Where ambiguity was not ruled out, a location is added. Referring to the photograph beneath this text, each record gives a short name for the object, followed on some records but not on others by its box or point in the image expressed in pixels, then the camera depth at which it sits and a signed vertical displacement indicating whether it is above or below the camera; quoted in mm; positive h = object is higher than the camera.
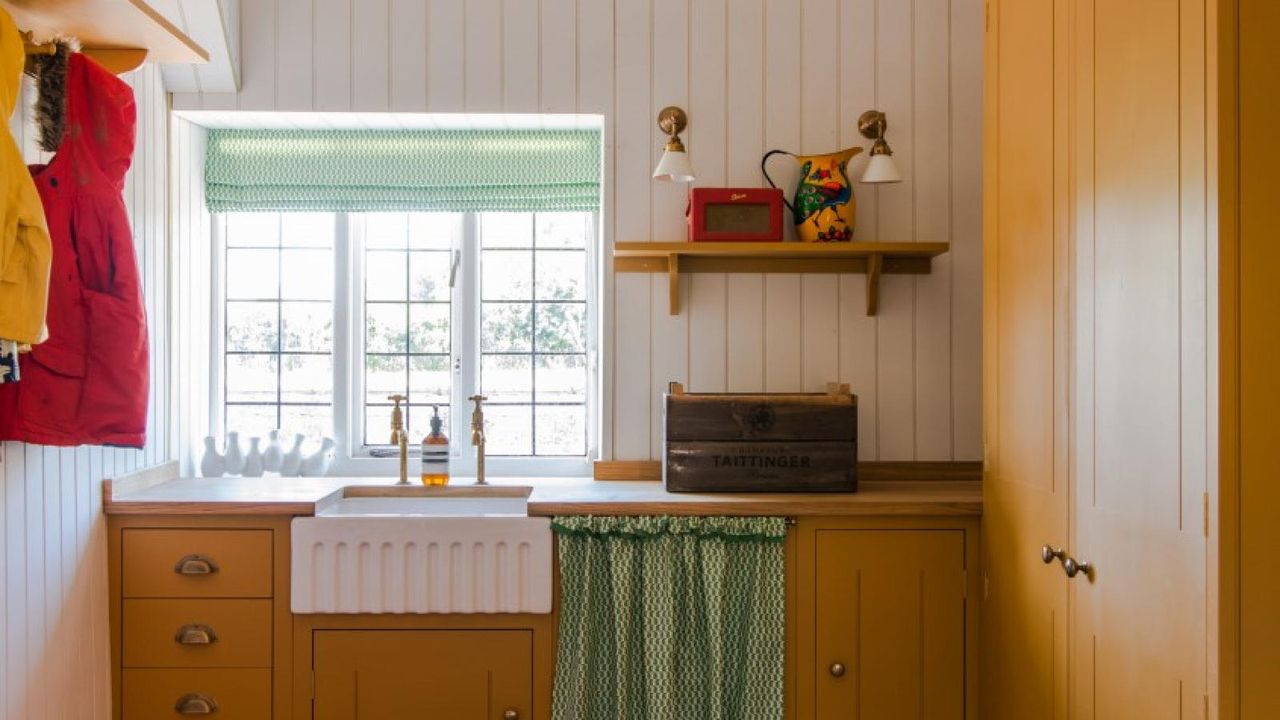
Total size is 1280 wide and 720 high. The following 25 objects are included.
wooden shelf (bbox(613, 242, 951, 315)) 2555 +307
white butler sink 2215 -491
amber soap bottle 2615 -272
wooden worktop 2230 -343
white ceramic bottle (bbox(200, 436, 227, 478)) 2754 -306
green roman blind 2785 +615
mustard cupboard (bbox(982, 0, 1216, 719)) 1346 +16
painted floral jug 2510 +471
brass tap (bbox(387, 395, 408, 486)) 2625 -200
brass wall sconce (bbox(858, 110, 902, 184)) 2447 +593
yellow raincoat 1585 +235
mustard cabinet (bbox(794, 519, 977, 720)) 2236 -667
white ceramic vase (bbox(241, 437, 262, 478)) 2770 -298
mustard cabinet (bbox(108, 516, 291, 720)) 2238 -658
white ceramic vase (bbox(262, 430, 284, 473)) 2783 -281
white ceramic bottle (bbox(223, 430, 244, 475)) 2762 -288
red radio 2482 +423
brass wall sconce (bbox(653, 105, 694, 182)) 2436 +552
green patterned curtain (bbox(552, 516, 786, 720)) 2213 -629
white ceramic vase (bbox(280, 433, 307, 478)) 2791 -303
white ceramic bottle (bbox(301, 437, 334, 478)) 2805 -305
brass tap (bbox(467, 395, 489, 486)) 2621 -179
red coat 1911 +147
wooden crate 2377 -204
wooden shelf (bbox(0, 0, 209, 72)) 1853 +743
